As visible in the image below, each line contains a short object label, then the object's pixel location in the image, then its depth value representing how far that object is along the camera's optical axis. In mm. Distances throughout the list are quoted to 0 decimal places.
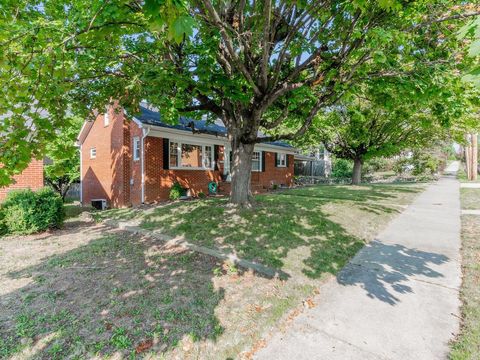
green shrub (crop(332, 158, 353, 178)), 31797
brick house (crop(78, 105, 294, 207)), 12672
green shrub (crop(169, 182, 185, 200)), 12805
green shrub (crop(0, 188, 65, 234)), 7646
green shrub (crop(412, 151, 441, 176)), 28481
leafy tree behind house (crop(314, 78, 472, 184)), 16914
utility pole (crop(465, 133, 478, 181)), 25875
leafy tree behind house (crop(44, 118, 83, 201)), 18862
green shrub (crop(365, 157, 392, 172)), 37194
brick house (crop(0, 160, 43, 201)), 10023
